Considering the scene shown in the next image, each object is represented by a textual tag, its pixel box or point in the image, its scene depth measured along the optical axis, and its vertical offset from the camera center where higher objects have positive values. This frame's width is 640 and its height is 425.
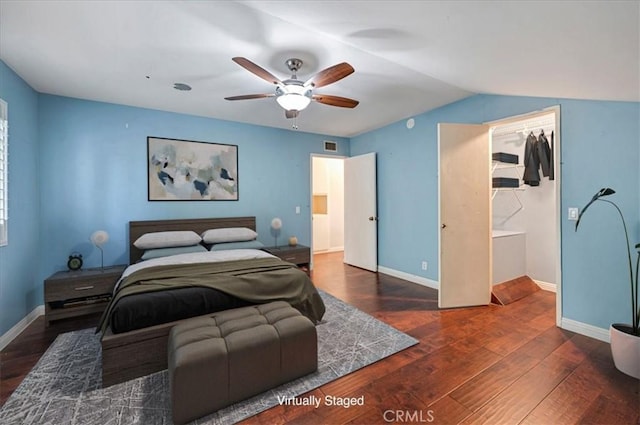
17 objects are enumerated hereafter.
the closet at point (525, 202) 3.68 +0.07
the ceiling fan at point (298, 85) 2.03 +1.06
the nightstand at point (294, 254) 4.23 -0.70
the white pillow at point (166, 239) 3.37 -0.37
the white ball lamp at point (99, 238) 3.21 -0.31
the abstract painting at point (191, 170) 3.80 +0.61
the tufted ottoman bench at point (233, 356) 1.51 -0.90
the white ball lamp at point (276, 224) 4.50 -0.23
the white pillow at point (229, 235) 3.80 -0.35
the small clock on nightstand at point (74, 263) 3.17 -0.60
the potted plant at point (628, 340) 1.87 -0.96
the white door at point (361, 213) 4.85 -0.07
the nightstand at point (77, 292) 2.79 -0.86
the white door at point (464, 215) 3.18 -0.08
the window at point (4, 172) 2.38 +0.37
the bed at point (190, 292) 1.87 -0.70
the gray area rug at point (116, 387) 1.57 -1.18
